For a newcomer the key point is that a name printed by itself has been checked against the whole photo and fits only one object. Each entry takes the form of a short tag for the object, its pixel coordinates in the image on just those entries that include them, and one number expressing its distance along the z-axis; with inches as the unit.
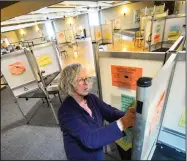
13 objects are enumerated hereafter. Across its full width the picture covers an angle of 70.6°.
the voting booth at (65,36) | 299.6
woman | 32.0
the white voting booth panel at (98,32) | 268.8
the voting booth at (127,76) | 24.9
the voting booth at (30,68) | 89.2
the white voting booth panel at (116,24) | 334.9
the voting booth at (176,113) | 37.7
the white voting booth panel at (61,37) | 295.9
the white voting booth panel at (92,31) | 270.2
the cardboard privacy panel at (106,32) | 270.7
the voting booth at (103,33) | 269.1
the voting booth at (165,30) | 124.7
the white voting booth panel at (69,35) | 314.0
